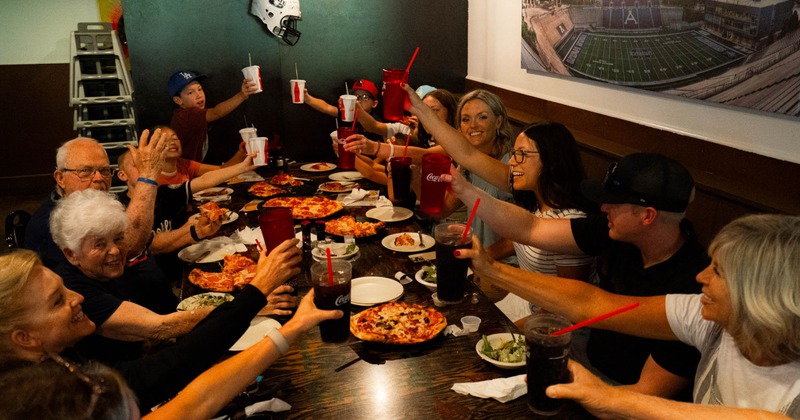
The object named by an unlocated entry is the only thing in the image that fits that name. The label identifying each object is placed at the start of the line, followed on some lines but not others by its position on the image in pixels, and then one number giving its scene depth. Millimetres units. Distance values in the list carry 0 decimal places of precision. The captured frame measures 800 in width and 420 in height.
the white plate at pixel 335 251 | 2646
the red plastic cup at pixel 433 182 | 2531
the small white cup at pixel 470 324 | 2012
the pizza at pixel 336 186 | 4012
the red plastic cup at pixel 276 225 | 2244
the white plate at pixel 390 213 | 3314
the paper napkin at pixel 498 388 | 1646
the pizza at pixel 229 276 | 2480
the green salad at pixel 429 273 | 2424
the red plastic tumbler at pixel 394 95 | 3391
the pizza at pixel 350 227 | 3020
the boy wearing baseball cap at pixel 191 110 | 5070
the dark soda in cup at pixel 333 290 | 1784
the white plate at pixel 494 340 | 1828
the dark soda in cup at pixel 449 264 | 2059
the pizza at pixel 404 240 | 2865
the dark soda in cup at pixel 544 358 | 1456
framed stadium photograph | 2523
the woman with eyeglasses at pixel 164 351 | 1502
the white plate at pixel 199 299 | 2291
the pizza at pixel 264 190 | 3902
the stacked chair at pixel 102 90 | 6996
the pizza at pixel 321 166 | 4712
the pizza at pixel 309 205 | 3404
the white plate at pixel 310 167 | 4695
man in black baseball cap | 1833
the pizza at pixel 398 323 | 1943
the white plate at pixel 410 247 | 2801
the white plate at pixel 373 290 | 2273
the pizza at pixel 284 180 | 4195
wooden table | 1621
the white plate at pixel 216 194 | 3893
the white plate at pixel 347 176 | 4332
